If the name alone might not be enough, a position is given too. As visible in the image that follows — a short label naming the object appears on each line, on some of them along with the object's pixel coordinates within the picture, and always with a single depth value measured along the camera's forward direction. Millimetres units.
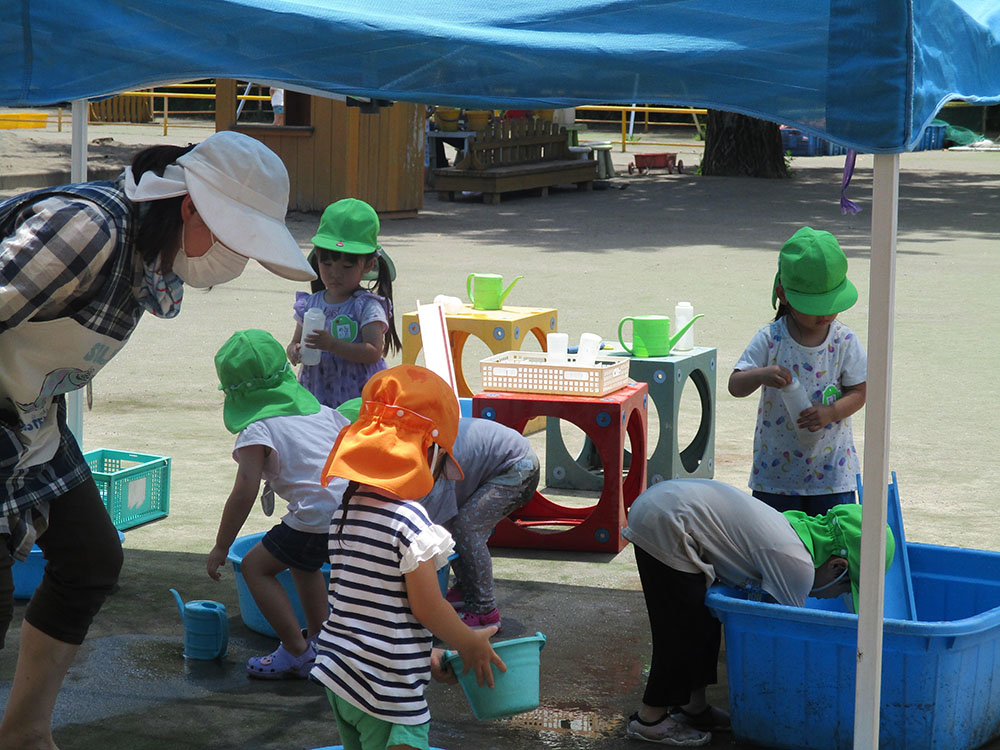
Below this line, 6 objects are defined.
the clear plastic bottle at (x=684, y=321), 6590
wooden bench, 19531
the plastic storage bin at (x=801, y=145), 28125
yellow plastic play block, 7062
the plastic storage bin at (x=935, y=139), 28817
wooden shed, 16422
